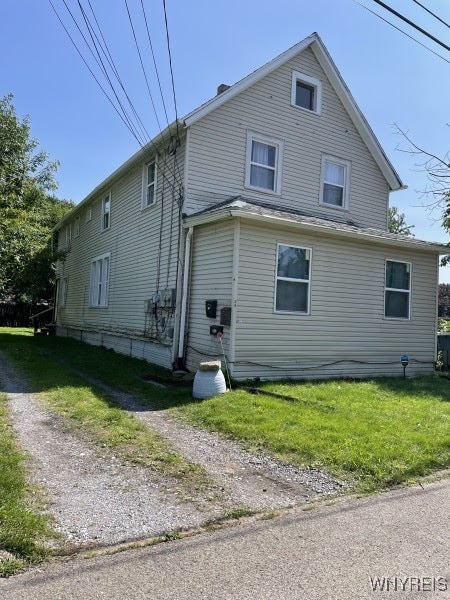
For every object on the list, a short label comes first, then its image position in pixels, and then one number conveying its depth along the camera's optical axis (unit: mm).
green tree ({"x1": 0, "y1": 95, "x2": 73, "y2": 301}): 17625
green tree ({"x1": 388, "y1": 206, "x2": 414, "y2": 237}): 41000
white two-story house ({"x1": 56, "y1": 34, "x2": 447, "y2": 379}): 9781
